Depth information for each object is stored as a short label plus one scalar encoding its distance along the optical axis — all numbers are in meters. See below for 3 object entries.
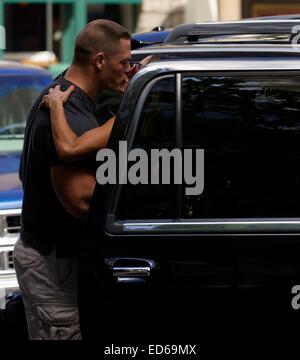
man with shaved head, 5.90
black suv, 5.52
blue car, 8.91
